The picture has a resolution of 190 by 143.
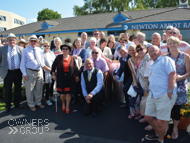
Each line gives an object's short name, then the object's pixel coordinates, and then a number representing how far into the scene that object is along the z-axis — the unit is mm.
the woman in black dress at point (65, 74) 4391
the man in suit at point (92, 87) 4211
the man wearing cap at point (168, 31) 4086
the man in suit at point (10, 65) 4398
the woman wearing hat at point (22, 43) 6025
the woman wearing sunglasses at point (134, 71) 3813
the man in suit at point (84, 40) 5950
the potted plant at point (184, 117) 3262
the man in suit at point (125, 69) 4147
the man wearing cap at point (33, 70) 4477
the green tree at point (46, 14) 51353
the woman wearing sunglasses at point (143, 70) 3324
